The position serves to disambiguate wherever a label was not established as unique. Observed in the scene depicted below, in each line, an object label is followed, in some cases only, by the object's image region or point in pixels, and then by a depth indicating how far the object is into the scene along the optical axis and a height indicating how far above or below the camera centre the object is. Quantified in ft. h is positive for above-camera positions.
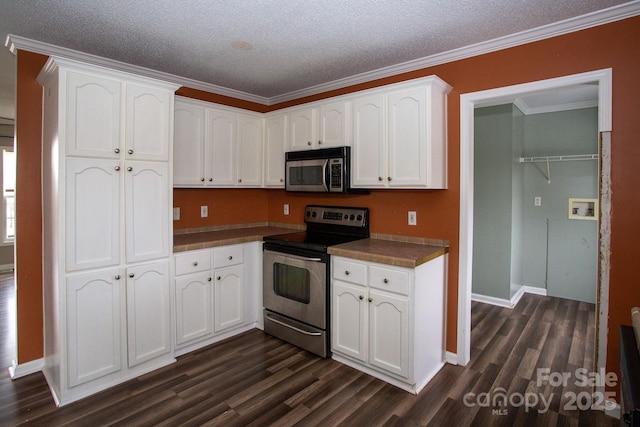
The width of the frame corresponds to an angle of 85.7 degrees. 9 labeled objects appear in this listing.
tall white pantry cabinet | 7.46 -0.39
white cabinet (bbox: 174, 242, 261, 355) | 9.59 -2.54
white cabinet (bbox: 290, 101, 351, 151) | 10.23 +2.60
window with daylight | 18.92 +0.67
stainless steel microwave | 10.17 +1.19
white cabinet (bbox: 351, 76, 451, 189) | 8.63 +1.92
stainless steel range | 9.44 -2.01
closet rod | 13.56 +2.09
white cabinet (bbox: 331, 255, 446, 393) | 7.90 -2.71
